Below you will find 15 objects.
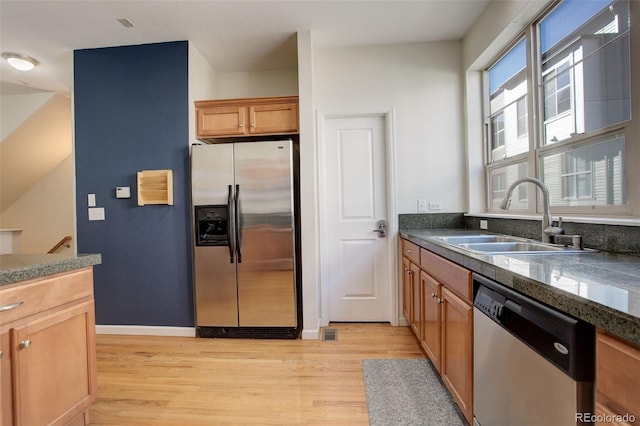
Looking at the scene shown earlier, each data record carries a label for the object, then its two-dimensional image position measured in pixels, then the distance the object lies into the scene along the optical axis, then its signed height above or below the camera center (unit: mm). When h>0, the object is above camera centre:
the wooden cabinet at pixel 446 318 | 1371 -642
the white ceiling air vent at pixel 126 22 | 2409 +1653
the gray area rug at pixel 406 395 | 1562 -1131
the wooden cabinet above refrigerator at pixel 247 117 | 2742 +939
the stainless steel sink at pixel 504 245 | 1470 -223
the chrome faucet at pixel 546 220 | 1601 -75
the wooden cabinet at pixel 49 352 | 1158 -602
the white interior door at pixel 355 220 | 2916 -89
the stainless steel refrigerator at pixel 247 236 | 2611 -201
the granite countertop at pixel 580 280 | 625 -223
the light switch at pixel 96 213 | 2840 +41
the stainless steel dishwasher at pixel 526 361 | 744 -490
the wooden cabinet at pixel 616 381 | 591 -387
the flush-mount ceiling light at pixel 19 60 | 2842 +1578
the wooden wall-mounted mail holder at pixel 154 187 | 2742 +277
